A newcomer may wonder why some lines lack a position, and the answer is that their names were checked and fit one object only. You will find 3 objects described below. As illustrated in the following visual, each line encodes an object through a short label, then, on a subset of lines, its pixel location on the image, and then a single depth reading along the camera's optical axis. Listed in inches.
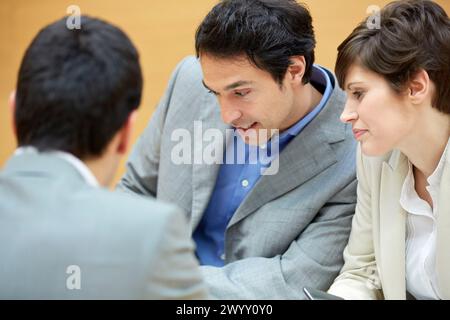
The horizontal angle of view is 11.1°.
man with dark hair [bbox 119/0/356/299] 133.5
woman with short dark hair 128.8
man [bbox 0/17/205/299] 114.2
